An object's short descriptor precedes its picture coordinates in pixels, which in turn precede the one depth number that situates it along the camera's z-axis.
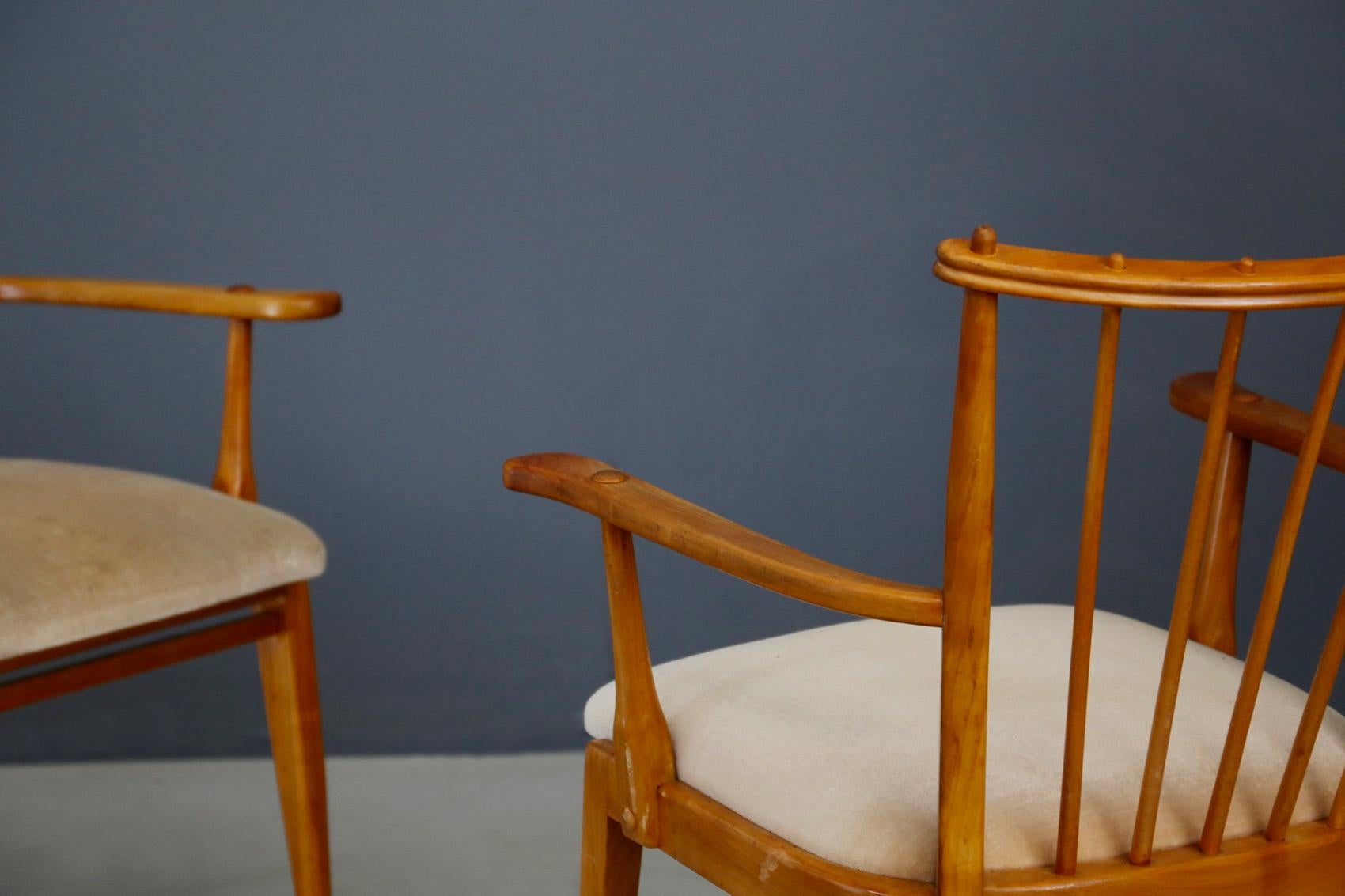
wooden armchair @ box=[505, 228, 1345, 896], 1.65
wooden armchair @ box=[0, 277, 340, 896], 2.14
